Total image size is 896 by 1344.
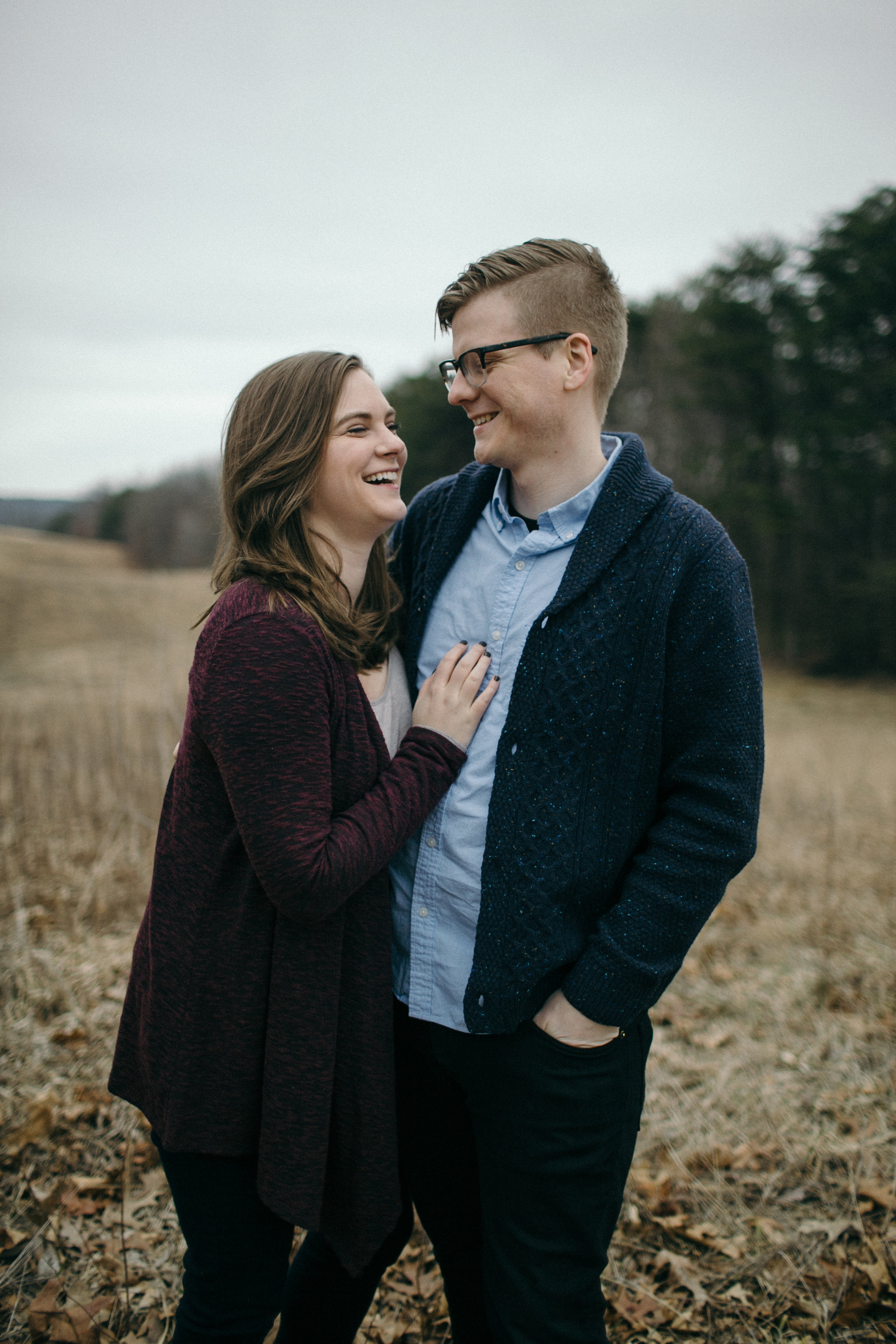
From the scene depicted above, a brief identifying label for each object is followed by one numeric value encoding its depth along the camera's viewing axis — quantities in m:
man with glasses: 1.47
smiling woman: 1.38
